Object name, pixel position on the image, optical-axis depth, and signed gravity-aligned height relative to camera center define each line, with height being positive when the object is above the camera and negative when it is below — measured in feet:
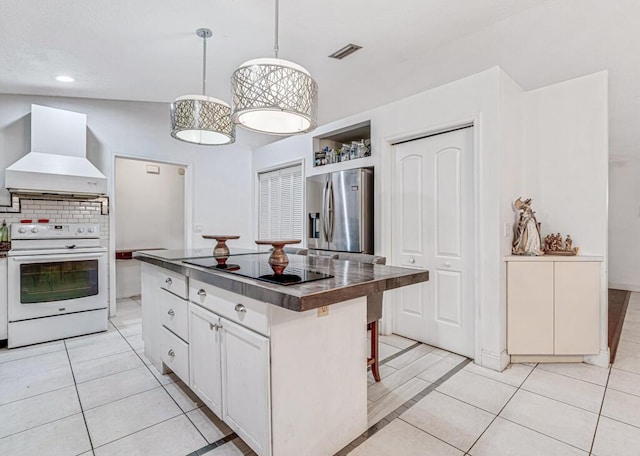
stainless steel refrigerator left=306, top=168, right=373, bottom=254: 11.41 +0.60
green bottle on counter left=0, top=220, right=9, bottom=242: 10.88 -0.22
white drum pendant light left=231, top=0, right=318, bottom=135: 5.35 +2.35
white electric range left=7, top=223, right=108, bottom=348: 10.33 -1.93
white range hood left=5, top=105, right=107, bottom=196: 10.58 +2.25
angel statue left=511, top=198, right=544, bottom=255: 9.02 -0.16
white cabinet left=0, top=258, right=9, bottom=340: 10.21 -2.37
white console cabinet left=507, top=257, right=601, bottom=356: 8.70 -2.23
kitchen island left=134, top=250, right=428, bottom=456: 4.61 -2.04
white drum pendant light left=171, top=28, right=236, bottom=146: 7.75 +2.74
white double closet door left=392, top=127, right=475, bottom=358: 9.35 -0.27
